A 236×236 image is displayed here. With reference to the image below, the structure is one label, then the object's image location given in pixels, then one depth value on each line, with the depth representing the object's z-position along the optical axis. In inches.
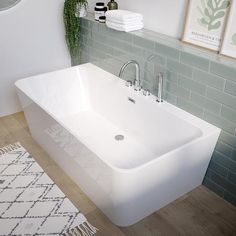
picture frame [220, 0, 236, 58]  73.7
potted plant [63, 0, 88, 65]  116.4
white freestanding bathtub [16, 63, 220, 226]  71.4
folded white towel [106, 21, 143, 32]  98.3
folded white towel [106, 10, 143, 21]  97.0
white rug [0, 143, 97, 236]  76.9
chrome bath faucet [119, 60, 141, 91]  94.0
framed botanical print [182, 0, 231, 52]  77.4
